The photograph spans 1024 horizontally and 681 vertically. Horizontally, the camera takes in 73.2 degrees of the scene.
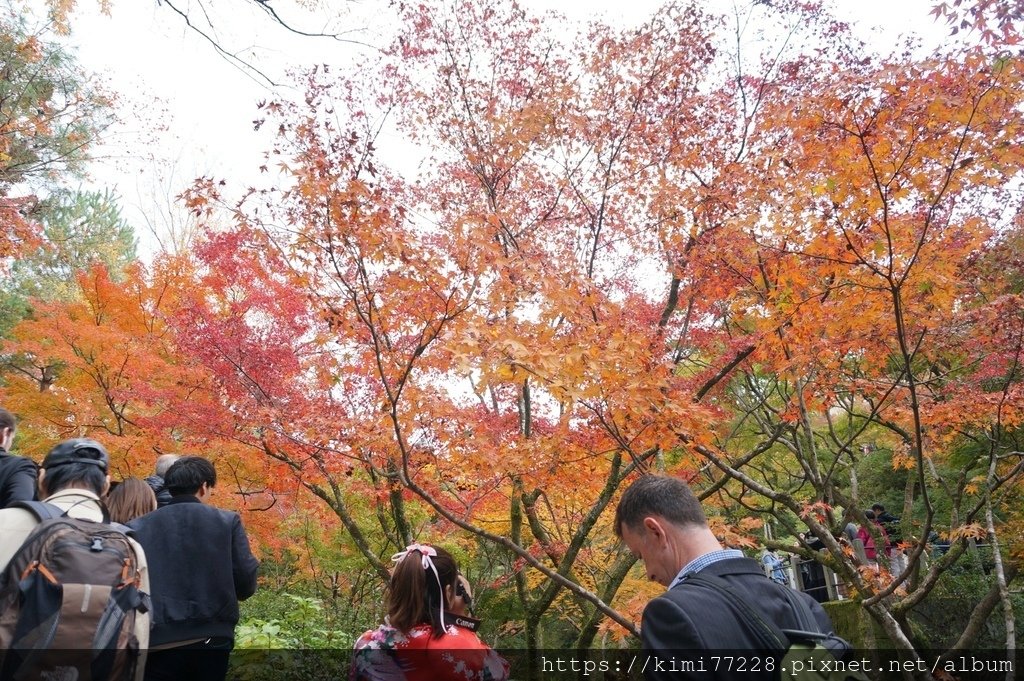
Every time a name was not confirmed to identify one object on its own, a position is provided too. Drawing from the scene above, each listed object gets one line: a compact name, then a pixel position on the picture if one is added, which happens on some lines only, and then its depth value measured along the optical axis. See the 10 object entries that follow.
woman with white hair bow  2.54
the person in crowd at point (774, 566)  11.52
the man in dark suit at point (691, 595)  1.60
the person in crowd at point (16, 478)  3.12
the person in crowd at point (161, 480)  3.74
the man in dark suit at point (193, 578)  3.21
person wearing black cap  2.57
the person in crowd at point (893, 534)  9.49
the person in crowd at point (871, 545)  9.08
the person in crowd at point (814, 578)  10.67
